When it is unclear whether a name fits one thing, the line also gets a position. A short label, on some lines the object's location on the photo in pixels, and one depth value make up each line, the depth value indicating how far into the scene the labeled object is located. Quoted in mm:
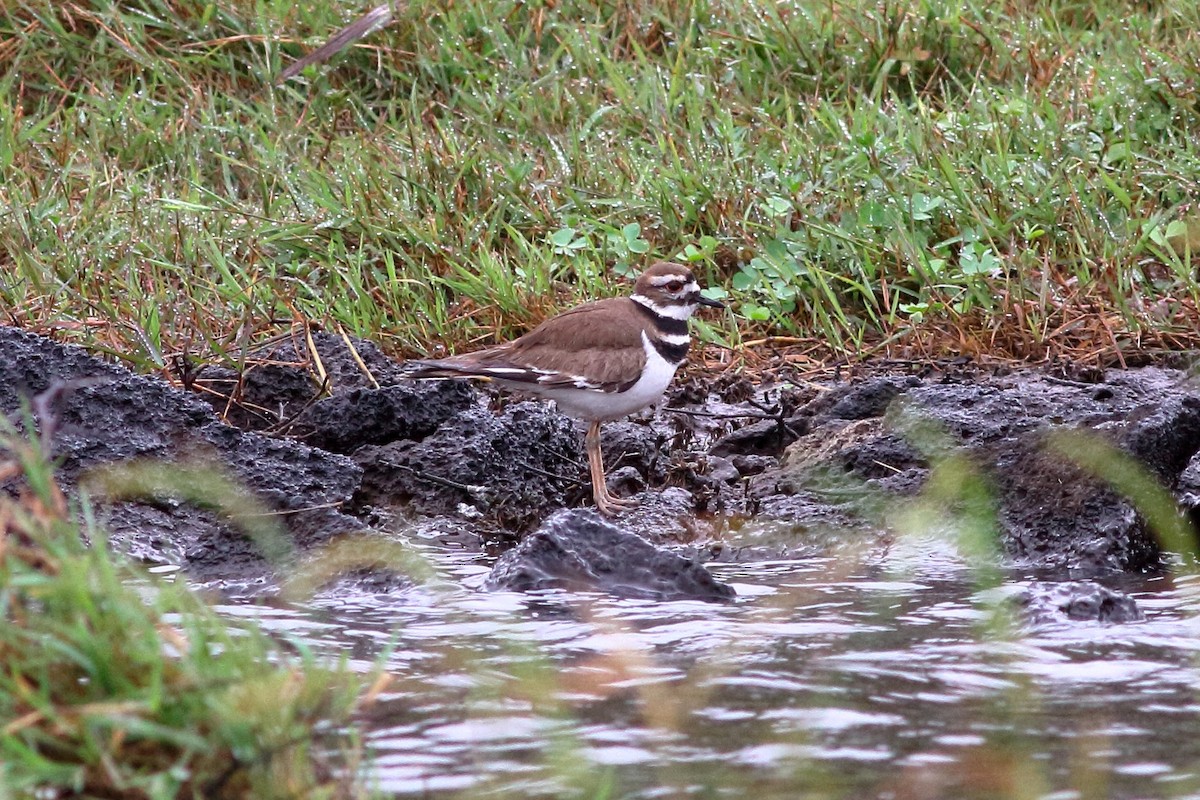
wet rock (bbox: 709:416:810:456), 13727
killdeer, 13297
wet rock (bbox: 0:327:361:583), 11758
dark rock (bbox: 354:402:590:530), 12930
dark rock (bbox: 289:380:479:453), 13422
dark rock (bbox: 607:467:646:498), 13625
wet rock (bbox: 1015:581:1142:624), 9711
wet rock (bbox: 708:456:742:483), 13344
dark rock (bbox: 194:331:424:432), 13883
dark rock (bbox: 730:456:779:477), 13422
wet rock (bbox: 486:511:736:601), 10672
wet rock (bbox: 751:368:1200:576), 11469
